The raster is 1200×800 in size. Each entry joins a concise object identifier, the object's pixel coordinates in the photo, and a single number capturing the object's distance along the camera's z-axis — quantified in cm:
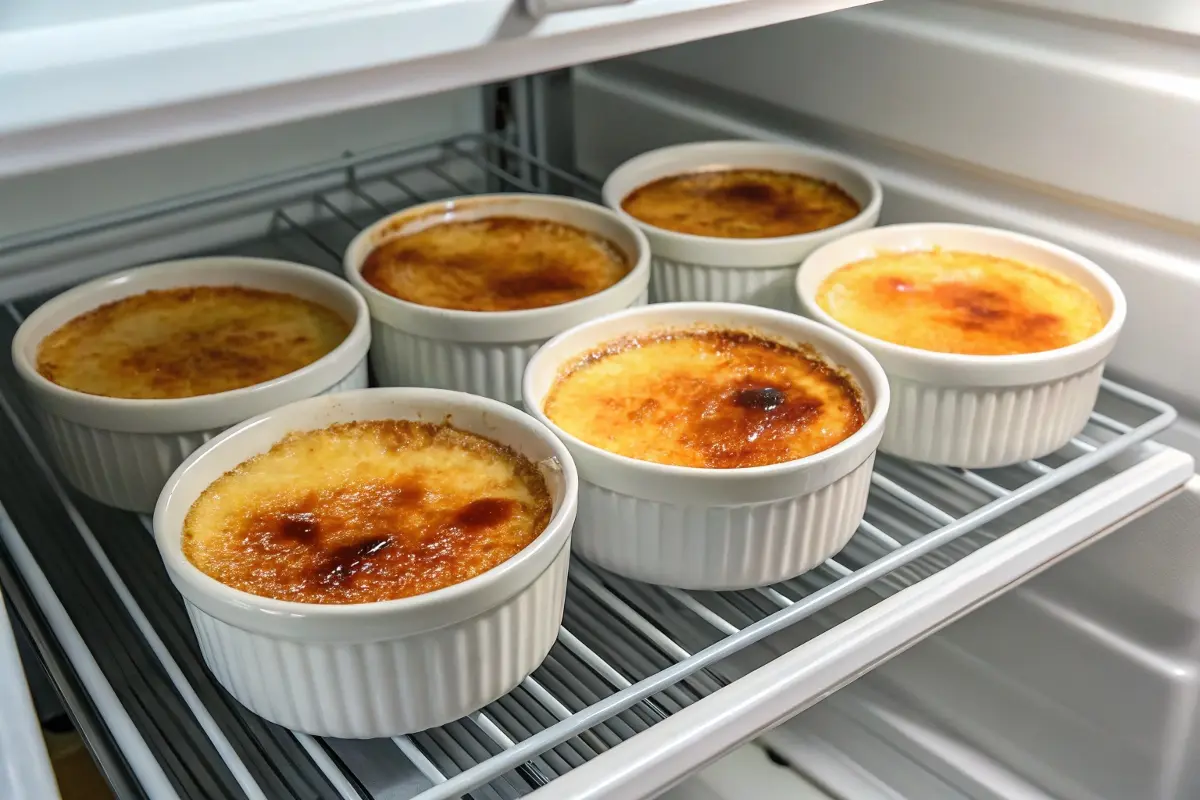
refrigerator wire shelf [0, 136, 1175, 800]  51
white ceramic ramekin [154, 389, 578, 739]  49
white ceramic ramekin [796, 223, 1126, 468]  57
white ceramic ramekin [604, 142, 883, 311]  64
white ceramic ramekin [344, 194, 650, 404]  60
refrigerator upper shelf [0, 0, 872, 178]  41
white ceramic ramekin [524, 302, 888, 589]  53
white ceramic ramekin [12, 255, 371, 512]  56
